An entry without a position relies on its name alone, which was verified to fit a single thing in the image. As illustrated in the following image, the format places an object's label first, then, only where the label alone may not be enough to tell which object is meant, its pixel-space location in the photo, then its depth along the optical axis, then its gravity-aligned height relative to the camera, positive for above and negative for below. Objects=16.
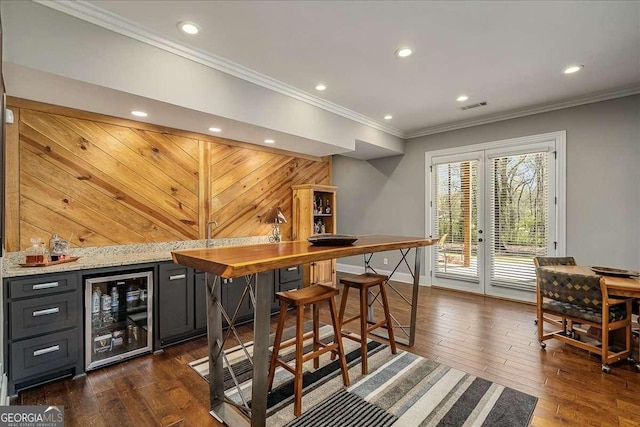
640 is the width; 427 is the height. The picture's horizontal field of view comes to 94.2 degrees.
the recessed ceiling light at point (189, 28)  2.42 +1.55
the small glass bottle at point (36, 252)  2.49 -0.33
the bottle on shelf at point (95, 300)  2.64 -0.77
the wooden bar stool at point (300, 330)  1.97 -0.82
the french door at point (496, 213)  4.34 +0.04
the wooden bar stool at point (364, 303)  2.48 -0.77
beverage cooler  2.59 -0.98
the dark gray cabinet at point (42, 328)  2.18 -0.88
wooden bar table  1.47 -0.38
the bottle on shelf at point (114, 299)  2.85 -0.81
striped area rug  1.94 -1.33
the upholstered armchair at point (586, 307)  2.56 -0.85
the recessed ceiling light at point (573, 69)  3.17 +1.60
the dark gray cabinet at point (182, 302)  2.96 -0.94
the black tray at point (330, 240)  2.20 -0.19
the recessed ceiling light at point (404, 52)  2.81 +1.57
